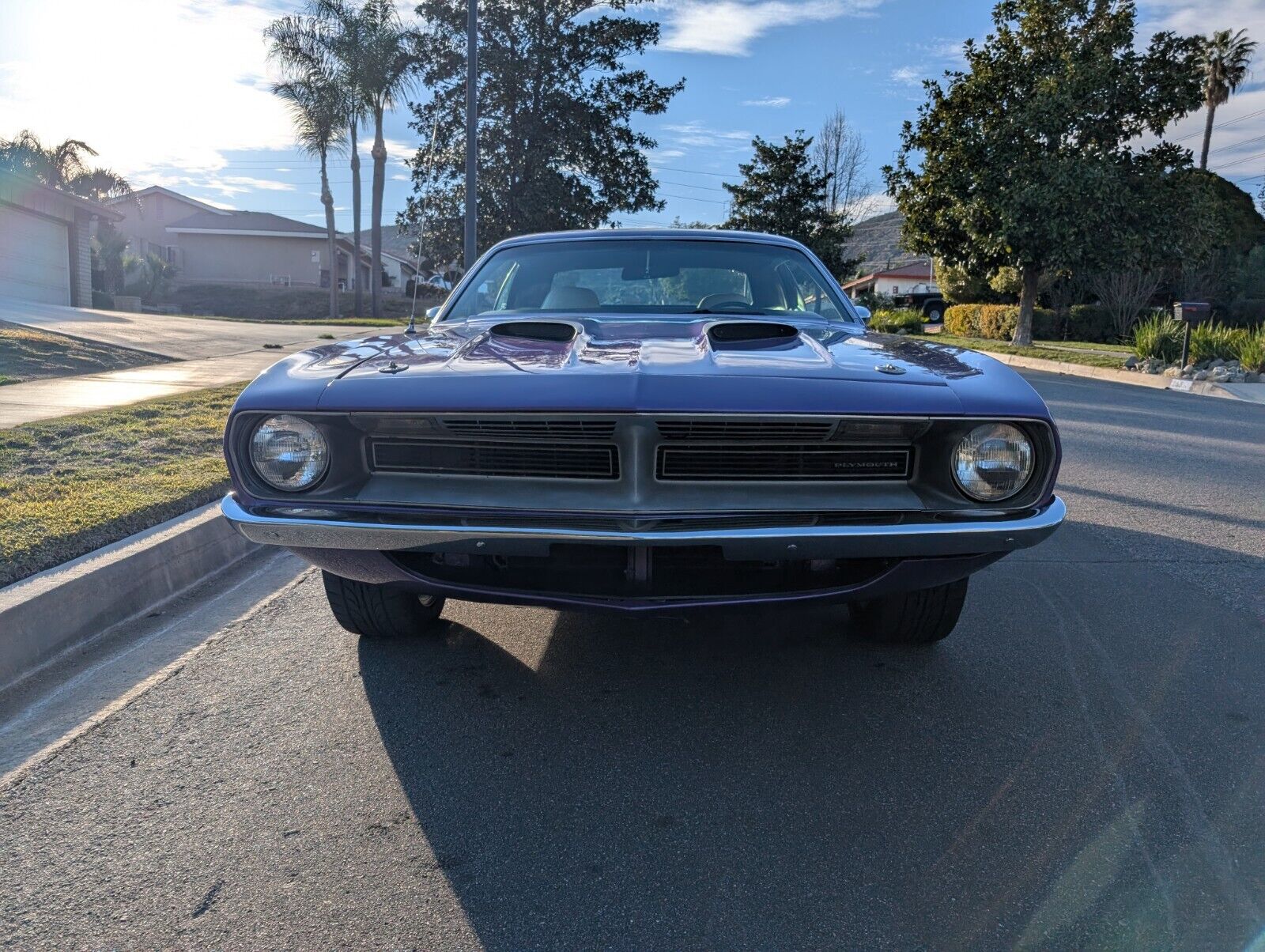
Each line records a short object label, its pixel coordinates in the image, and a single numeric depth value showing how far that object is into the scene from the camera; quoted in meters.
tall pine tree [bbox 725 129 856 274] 38.62
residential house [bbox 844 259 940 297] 66.88
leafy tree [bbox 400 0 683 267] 25.38
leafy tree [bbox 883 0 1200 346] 20.98
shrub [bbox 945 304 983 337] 34.19
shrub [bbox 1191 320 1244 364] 17.45
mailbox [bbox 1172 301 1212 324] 15.03
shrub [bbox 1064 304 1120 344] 30.73
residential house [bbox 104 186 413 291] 47.06
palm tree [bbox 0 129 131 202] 45.41
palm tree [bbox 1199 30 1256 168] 48.09
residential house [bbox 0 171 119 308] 22.70
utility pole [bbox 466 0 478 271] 15.12
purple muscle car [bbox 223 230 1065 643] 2.54
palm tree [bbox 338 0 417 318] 33.81
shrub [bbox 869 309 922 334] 32.53
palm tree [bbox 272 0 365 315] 34.72
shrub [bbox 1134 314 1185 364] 18.04
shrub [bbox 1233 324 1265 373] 16.28
